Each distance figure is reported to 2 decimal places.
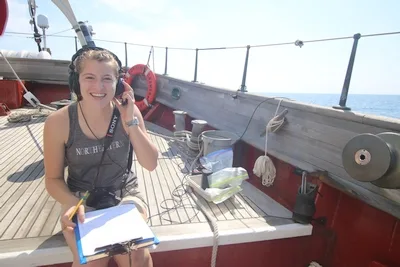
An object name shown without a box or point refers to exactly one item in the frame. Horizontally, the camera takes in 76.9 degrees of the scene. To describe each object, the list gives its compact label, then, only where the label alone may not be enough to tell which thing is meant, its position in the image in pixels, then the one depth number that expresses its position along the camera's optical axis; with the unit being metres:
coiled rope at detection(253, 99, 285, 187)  2.60
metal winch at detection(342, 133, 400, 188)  1.42
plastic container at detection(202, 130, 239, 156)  3.08
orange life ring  5.97
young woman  1.46
